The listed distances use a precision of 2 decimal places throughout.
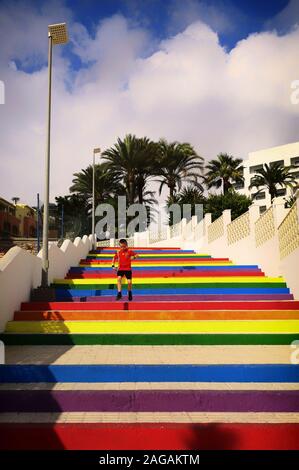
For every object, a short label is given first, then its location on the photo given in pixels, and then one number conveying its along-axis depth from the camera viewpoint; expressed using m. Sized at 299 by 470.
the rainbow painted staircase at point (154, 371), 2.88
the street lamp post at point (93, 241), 16.81
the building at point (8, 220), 32.34
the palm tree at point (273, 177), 38.19
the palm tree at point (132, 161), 27.03
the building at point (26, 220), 41.66
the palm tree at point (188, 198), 27.69
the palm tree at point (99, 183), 28.98
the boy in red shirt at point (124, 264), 7.21
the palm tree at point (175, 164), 27.91
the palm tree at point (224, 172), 38.50
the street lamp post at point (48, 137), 7.39
